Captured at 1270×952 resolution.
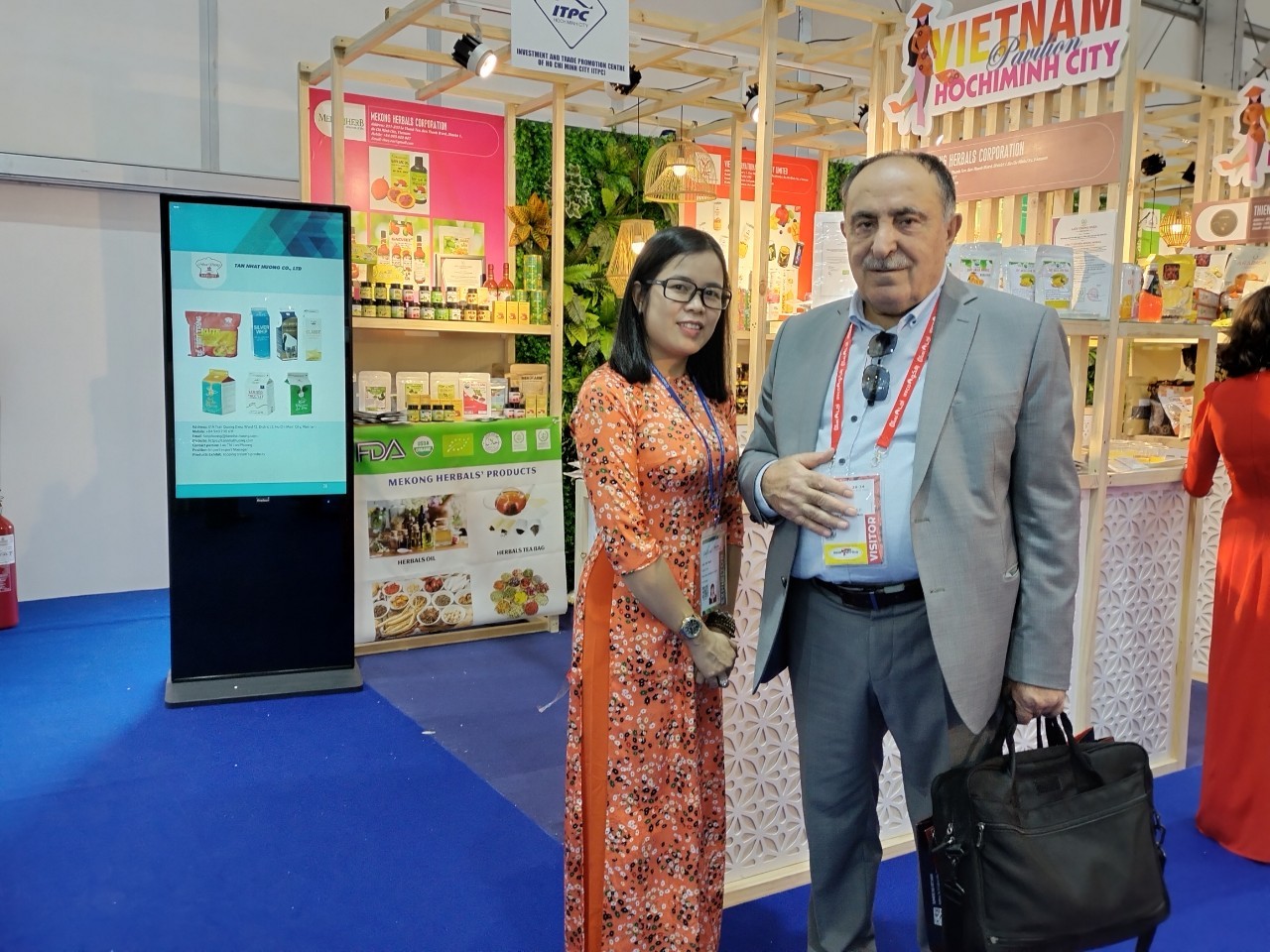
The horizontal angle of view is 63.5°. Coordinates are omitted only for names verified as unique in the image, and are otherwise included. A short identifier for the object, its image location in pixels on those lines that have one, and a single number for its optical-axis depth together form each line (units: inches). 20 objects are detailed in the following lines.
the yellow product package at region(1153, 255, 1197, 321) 164.7
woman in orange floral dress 84.0
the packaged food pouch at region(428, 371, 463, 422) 227.9
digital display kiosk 171.3
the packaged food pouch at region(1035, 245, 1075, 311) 125.6
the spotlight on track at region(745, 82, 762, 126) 232.2
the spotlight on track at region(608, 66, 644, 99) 235.0
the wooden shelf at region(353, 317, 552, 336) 216.1
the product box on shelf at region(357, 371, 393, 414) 220.2
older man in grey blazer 73.7
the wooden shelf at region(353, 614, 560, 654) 213.6
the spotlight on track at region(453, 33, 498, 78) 192.7
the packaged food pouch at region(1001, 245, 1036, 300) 124.2
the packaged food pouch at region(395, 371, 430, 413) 225.0
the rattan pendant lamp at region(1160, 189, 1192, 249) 324.5
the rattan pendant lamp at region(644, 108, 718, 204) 243.8
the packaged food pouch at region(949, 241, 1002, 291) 123.3
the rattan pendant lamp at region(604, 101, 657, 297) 264.7
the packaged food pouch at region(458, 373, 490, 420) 231.3
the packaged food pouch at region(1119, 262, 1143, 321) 139.9
